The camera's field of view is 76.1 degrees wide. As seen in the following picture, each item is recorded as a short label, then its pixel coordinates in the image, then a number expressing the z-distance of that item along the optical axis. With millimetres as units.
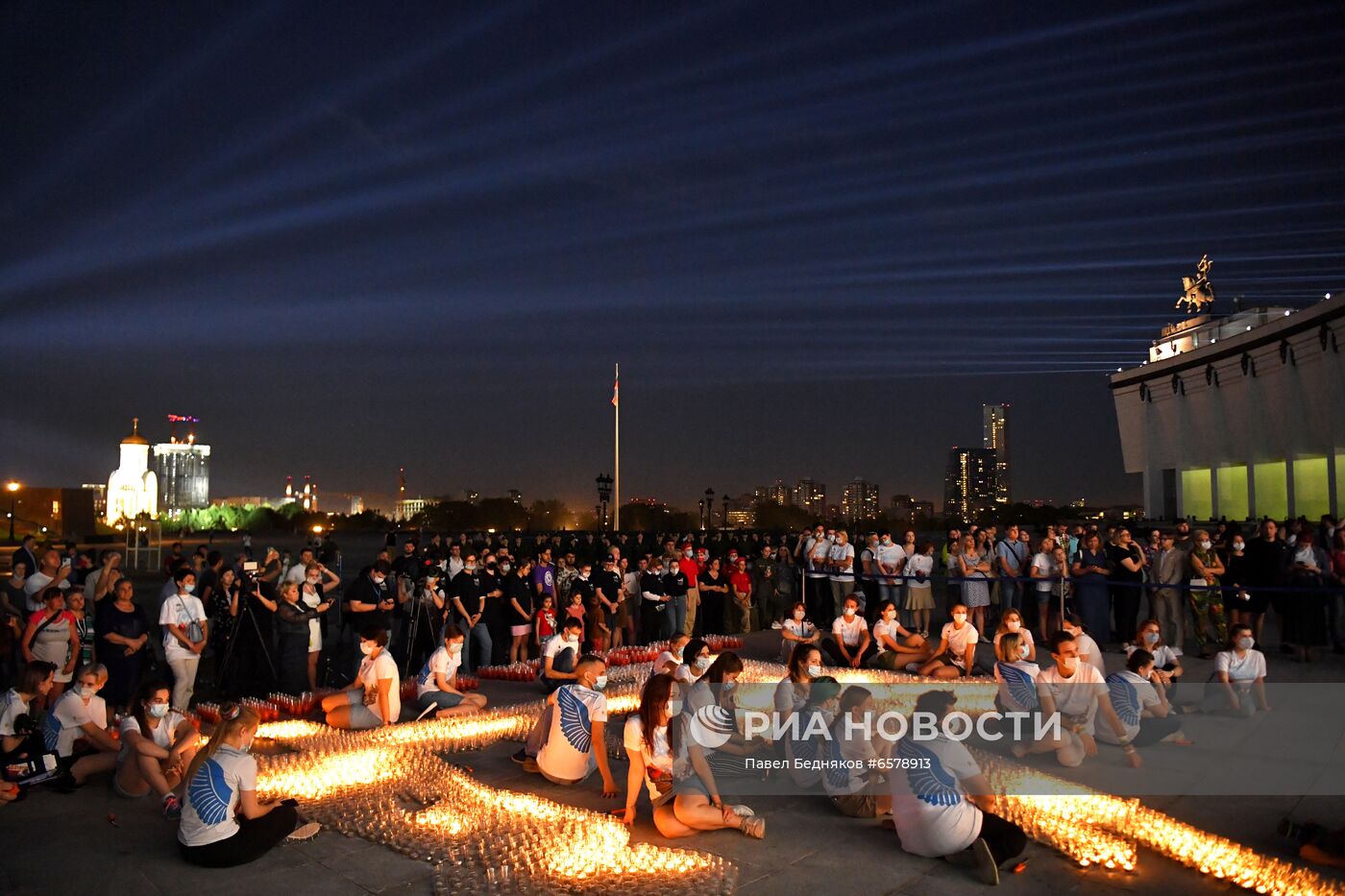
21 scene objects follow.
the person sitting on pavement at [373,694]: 9953
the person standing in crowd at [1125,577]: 14876
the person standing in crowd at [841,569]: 16984
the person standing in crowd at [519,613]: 14453
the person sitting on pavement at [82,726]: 8117
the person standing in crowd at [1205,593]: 13859
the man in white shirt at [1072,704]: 8477
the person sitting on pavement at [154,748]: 7531
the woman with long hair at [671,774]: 6629
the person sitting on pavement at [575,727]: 7773
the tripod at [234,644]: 12574
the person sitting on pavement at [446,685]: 10672
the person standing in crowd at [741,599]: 17953
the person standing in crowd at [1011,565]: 16047
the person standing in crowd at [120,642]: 10672
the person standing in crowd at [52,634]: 10461
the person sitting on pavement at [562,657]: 11477
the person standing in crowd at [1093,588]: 14898
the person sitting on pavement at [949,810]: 5945
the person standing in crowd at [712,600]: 17703
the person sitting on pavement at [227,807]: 6102
